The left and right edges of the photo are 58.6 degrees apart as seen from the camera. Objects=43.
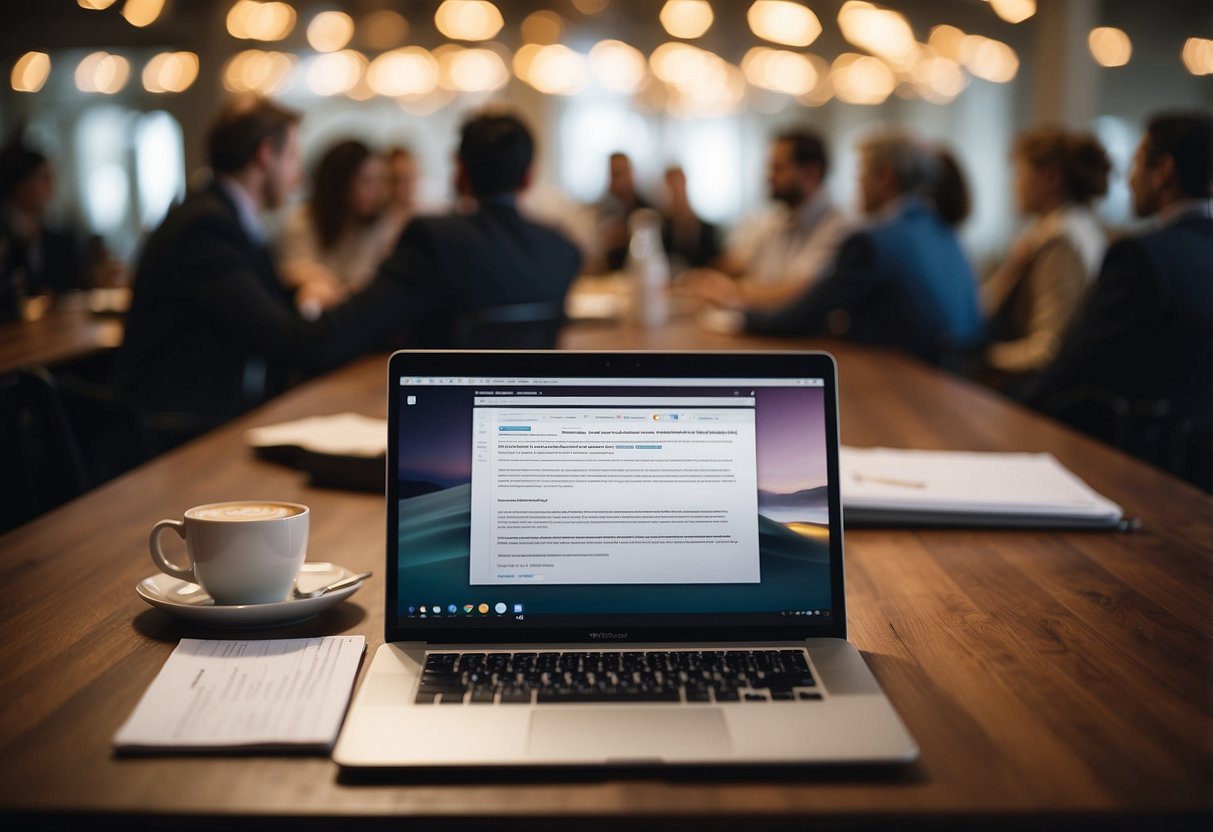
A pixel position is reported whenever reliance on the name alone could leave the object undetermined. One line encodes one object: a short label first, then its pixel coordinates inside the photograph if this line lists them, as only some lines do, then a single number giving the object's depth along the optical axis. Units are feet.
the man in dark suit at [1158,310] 8.41
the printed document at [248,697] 2.35
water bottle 10.94
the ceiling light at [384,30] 31.58
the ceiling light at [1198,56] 21.35
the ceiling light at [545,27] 30.83
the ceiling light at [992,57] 26.50
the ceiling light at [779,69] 29.55
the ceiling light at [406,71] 26.91
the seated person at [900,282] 10.95
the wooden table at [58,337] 8.85
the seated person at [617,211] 20.61
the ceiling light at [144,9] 20.85
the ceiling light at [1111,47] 22.90
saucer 2.99
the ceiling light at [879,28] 19.29
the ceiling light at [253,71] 30.71
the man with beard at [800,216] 15.39
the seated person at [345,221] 16.03
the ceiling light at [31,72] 31.73
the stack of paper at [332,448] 4.60
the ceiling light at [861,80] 30.72
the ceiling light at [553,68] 25.91
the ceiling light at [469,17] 21.01
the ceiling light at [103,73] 31.63
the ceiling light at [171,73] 30.66
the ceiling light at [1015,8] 18.11
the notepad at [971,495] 4.13
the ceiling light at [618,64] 26.05
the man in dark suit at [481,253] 8.54
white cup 3.00
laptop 2.70
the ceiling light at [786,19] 19.22
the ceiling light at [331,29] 23.15
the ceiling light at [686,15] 20.58
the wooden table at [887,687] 2.10
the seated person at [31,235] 14.33
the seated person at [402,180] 19.45
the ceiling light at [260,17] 22.18
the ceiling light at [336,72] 30.22
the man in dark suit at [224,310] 8.20
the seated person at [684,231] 22.86
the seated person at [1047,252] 12.81
